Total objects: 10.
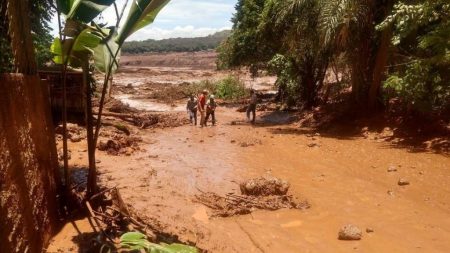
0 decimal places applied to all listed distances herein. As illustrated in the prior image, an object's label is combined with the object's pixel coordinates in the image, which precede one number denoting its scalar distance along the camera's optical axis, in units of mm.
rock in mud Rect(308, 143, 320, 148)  11523
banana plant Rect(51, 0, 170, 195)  4285
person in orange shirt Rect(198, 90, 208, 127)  15262
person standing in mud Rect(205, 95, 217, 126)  15448
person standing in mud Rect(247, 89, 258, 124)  16094
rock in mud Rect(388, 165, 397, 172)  8699
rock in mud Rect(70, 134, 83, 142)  10891
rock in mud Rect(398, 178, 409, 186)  7816
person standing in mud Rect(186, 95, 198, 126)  15658
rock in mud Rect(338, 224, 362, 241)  5504
